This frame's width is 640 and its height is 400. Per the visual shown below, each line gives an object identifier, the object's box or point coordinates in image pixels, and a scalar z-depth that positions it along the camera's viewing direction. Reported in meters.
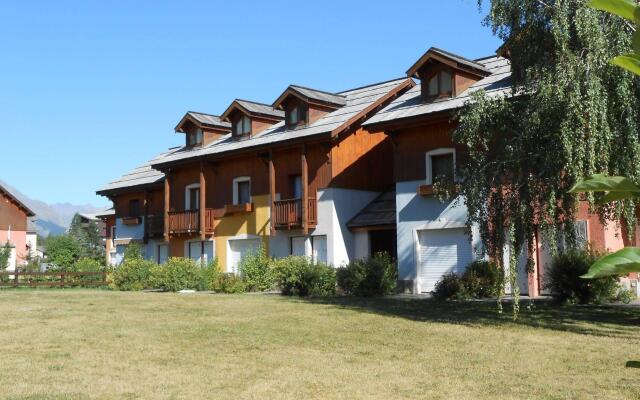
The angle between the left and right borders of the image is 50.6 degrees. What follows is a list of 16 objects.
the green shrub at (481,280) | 20.16
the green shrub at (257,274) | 26.86
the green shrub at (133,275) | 30.83
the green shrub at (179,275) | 28.66
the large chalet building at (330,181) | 23.00
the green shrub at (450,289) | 19.98
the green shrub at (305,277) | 23.00
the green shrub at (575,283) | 17.67
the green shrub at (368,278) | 22.22
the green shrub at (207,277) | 28.67
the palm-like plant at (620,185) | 1.41
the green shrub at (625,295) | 18.14
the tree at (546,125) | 12.27
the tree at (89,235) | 61.05
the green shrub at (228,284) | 26.42
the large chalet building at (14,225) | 51.75
